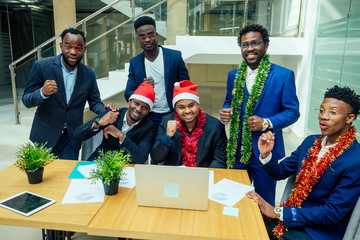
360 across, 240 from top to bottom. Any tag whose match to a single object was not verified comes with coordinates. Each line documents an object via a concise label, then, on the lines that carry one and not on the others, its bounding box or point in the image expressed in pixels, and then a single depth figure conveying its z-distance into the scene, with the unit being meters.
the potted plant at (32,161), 1.77
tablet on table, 1.49
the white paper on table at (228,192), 1.64
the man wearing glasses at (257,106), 2.12
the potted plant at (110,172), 1.61
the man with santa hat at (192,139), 2.26
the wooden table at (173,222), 1.33
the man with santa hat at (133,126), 2.29
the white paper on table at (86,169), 1.96
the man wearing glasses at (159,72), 2.88
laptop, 1.41
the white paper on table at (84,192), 1.62
